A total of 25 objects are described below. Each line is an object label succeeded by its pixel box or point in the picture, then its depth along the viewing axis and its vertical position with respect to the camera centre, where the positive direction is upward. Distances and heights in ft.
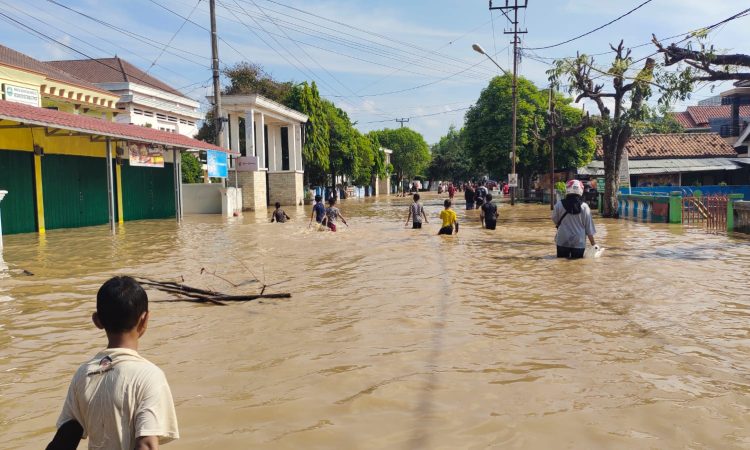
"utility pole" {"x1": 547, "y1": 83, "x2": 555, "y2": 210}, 111.55 +5.61
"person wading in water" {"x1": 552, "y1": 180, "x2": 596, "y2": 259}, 39.52 -2.56
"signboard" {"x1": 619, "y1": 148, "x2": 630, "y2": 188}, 91.04 +1.86
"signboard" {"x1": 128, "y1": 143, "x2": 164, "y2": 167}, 84.58 +5.33
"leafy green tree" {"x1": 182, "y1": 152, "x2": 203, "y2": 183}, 142.31 +5.40
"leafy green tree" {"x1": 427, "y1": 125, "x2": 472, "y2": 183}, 351.87 +12.76
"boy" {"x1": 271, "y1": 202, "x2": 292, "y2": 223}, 84.02 -3.48
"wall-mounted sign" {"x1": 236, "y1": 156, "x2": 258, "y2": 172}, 121.60 +5.45
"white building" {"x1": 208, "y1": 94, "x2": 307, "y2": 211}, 123.75 +10.27
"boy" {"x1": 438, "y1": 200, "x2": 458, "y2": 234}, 62.54 -3.45
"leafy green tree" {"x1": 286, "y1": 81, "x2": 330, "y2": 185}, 166.40 +17.03
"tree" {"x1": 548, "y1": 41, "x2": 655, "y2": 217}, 82.89 +11.25
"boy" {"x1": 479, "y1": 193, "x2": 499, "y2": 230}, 69.67 -3.24
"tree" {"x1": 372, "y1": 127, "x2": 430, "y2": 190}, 325.42 +20.04
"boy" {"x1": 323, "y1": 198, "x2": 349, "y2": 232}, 69.72 -3.08
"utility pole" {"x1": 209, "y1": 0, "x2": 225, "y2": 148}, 96.99 +19.62
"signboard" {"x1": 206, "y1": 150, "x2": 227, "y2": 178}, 98.63 +4.62
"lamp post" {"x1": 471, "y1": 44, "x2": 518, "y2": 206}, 123.65 +16.10
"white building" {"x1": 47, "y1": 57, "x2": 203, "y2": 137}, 137.69 +23.60
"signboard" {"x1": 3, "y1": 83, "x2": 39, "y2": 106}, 73.77 +12.34
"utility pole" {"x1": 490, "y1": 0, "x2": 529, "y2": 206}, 123.75 +28.09
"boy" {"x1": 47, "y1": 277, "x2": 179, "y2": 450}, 7.90 -2.75
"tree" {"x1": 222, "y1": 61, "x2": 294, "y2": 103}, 198.39 +34.62
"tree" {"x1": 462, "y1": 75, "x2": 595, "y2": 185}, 150.82 +13.29
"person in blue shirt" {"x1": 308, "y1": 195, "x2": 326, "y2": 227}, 70.05 -2.34
